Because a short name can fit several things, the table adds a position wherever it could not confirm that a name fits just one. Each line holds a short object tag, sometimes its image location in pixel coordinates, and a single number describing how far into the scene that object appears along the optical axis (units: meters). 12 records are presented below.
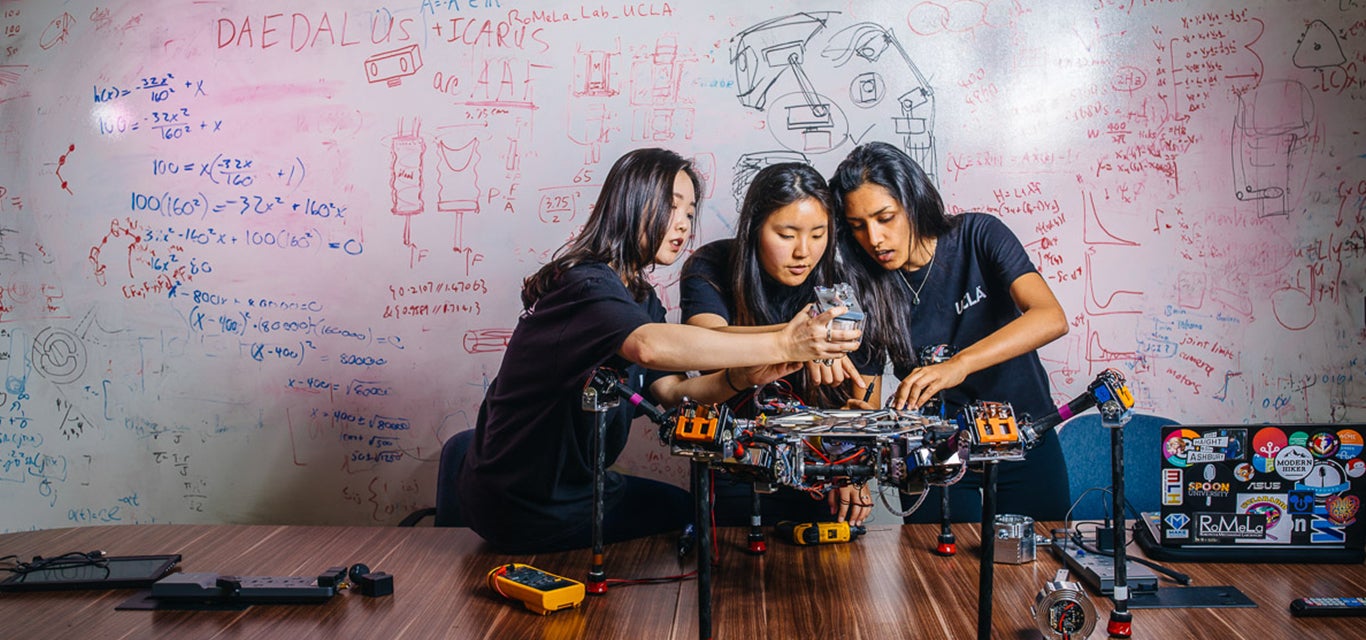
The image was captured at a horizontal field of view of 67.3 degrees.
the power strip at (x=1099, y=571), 1.91
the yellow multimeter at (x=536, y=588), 1.85
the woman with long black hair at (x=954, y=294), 2.75
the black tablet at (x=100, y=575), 2.03
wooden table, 1.78
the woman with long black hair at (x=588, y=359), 2.12
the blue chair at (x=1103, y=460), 3.08
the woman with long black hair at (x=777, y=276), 2.68
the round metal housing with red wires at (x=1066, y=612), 1.68
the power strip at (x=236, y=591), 1.92
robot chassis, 1.72
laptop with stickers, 2.05
